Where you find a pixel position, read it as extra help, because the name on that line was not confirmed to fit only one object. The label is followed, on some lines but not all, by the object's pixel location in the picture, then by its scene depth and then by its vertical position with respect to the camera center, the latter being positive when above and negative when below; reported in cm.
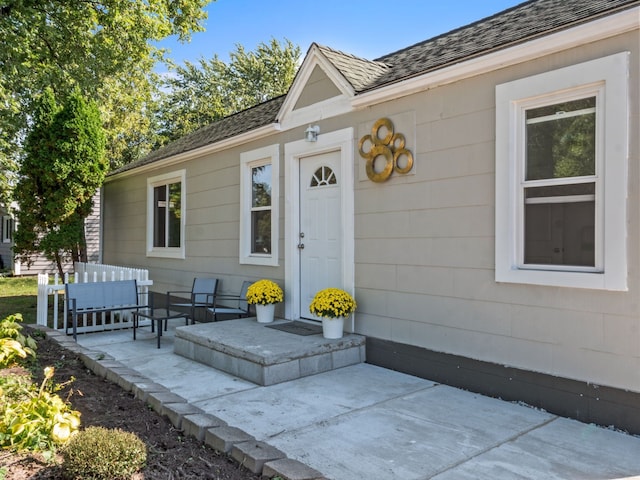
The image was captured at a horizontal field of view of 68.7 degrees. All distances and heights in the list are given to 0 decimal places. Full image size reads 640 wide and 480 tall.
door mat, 555 -108
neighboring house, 1689 -70
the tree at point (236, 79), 2670 +936
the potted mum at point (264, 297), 613 -75
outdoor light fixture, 592 +137
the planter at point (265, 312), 621 -95
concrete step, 457 -116
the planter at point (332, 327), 521 -96
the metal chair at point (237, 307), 658 -98
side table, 605 -102
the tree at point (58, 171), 923 +135
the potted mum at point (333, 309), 516 -75
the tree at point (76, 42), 861 +401
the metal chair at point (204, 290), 749 -82
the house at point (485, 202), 347 +39
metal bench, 653 -84
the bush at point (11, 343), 373 -92
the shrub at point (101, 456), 254 -121
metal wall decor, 491 +97
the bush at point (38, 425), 279 -113
